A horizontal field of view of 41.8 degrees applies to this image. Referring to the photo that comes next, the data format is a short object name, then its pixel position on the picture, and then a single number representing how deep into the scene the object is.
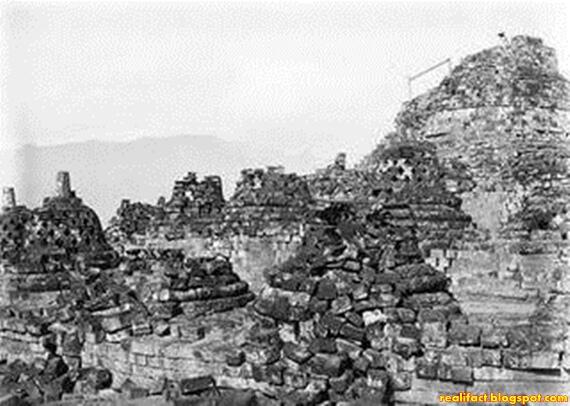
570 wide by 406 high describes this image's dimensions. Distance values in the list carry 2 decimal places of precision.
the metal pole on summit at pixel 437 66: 32.08
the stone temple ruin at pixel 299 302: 7.21
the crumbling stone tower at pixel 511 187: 6.97
